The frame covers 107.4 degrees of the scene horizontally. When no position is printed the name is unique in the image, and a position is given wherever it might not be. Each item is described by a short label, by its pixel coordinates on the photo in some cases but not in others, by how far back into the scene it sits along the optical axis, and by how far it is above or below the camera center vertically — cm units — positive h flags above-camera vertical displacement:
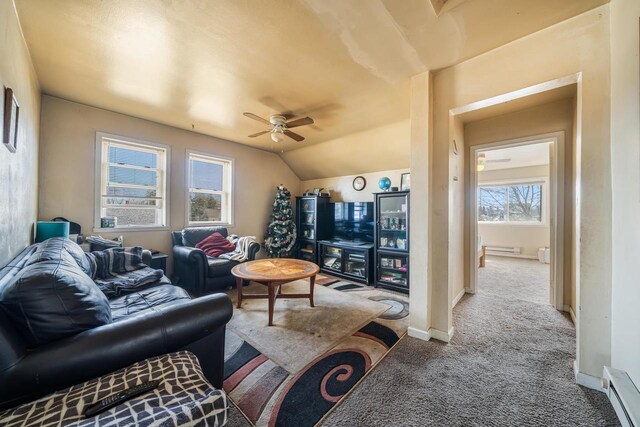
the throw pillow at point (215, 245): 372 -51
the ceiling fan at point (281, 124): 293 +116
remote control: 82 -69
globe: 411 +54
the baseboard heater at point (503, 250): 606 -92
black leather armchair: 321 -75
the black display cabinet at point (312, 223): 491 -19
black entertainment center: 380 -44
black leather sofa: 88 -54
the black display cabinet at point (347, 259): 405 -83
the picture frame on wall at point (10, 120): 144 +60
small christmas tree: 492 -32
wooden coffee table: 251 -67
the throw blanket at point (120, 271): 213 -63
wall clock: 480 +66
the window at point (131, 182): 331 +46
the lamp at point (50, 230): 248 -19
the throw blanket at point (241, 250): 363 -59
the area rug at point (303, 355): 147 -117
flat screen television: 444 -13
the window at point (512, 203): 599 +36
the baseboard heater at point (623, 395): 119 -98
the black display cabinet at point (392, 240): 370 -41
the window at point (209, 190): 413 +44
